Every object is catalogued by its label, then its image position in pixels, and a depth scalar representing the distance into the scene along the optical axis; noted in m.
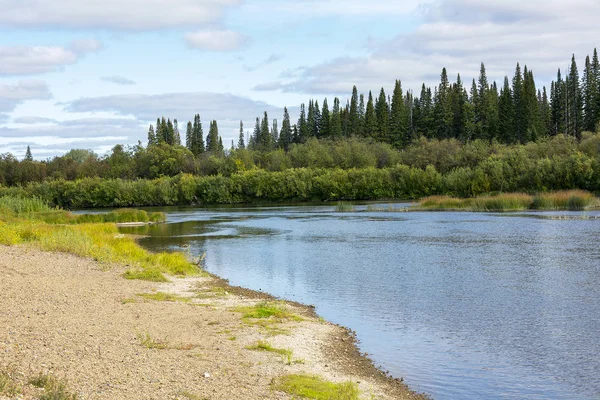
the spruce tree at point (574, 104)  134.30
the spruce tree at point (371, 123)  160.75
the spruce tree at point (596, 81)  126.12
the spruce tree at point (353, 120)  169.24
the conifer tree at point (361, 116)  164.77
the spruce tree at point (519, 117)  135.00
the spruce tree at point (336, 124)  171.12
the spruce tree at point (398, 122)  159.62
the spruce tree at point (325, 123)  176.38
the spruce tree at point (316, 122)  186.62
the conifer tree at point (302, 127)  184.90
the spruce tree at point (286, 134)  195.38
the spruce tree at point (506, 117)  137.50
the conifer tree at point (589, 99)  128.00
